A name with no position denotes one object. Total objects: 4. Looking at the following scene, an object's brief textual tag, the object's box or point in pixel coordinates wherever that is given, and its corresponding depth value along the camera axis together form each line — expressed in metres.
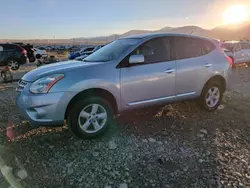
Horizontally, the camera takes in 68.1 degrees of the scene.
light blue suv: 2.75
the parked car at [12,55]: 10.66
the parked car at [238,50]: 10.82
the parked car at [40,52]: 17.22
